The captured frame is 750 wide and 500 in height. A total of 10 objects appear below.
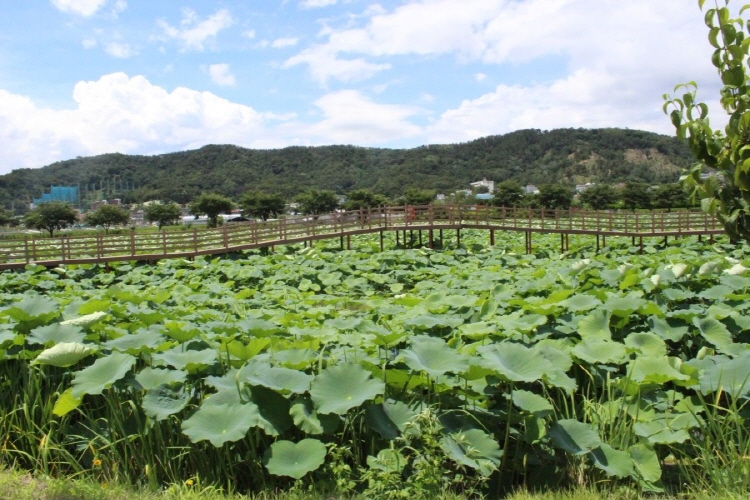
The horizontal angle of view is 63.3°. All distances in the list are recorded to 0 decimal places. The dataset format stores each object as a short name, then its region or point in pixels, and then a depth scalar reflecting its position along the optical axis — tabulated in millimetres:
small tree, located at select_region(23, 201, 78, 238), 68250
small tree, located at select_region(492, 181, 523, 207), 69594
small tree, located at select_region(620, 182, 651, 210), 63875
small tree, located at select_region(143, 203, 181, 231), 72688
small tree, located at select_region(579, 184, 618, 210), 68438
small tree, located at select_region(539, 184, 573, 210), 69312
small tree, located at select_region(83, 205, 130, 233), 71250
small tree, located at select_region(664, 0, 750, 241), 2621
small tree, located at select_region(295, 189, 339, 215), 77062
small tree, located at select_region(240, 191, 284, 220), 75562
